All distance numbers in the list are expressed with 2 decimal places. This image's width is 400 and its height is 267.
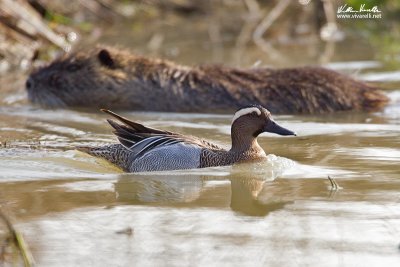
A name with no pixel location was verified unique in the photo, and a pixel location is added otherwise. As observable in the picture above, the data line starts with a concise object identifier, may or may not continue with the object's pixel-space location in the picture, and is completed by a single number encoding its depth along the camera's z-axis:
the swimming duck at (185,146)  11.83
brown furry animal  17.84
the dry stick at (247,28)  25.51
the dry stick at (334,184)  10.67
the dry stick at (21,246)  7.38
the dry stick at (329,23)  24.23
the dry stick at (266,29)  25.70
